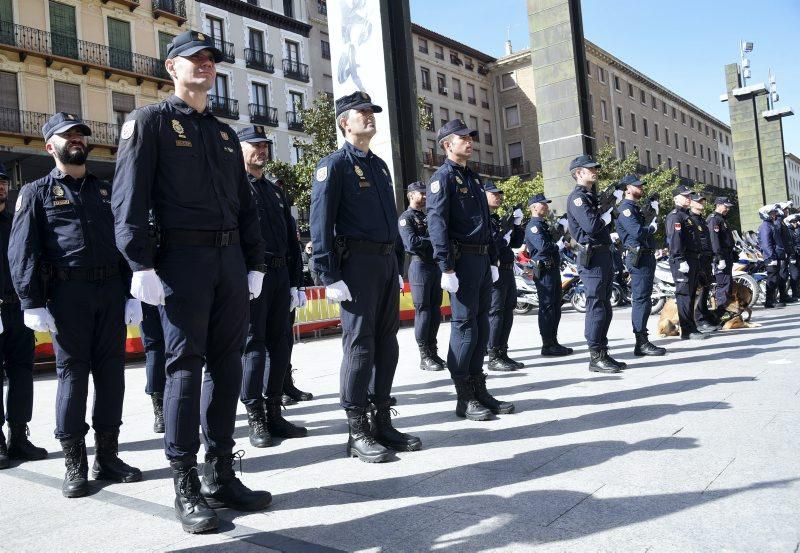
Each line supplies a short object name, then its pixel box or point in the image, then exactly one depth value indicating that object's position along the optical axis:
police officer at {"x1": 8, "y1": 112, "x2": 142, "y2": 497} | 3.94
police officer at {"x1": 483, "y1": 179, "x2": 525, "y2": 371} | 7.47
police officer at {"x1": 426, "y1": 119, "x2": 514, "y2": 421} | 4.94
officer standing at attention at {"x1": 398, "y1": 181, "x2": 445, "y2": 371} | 7.88
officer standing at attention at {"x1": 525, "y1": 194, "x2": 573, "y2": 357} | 8.15
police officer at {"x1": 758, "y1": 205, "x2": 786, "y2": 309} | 12.66
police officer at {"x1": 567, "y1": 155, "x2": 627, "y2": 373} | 6.65
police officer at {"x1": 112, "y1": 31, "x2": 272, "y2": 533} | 3.13
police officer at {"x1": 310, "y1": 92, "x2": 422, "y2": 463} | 4.07
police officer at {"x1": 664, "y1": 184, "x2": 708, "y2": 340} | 8.70
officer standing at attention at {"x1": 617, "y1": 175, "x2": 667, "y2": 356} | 7.85
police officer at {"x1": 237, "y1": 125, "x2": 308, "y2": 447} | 4.74
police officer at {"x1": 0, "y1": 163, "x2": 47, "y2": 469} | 4.70
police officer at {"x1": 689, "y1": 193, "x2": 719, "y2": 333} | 8.98
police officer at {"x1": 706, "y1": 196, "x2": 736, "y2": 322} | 10.11
